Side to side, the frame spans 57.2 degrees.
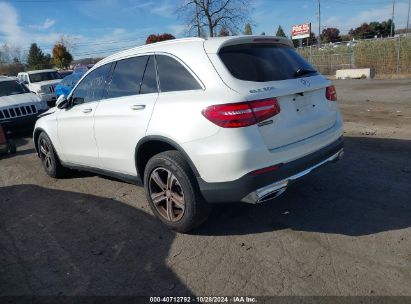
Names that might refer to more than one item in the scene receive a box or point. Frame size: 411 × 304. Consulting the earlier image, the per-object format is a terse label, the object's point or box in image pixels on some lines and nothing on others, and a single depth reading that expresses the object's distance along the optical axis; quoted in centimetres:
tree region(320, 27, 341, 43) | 8481
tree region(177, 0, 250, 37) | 2778
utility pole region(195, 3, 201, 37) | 2802
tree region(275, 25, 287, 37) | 7809
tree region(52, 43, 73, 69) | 6244
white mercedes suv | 323
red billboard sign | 3698
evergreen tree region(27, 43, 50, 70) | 6462
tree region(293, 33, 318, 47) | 7686
